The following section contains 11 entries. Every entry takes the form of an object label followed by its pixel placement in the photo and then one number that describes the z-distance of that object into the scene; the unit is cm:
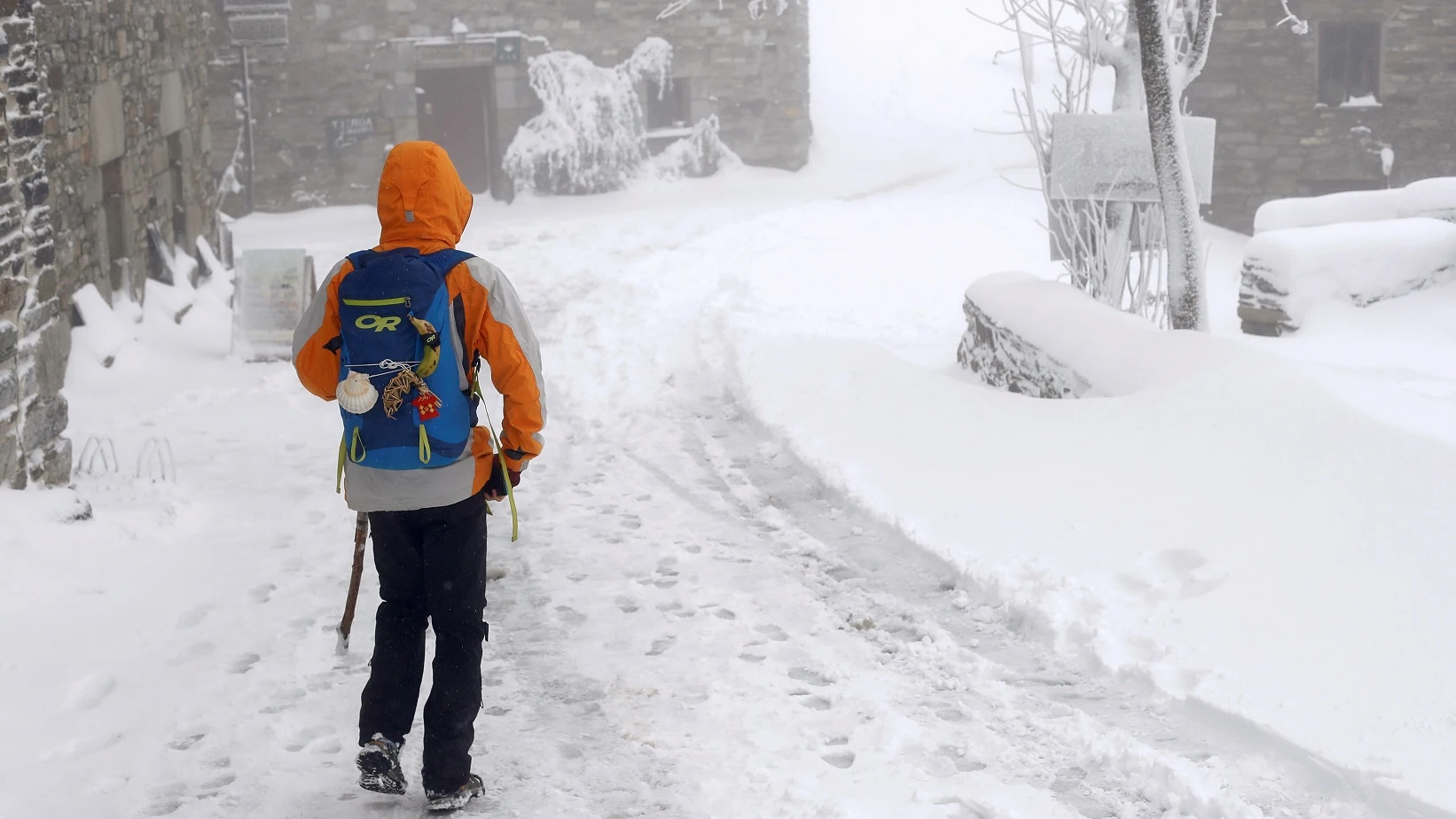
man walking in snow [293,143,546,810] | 351
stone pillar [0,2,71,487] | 566
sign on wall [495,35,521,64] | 1991
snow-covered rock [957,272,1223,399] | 650
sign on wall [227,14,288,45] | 1833
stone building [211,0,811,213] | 1938
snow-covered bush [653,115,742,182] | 2127
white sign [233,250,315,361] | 954
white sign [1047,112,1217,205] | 816
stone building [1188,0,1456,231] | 1750
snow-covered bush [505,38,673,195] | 1995
